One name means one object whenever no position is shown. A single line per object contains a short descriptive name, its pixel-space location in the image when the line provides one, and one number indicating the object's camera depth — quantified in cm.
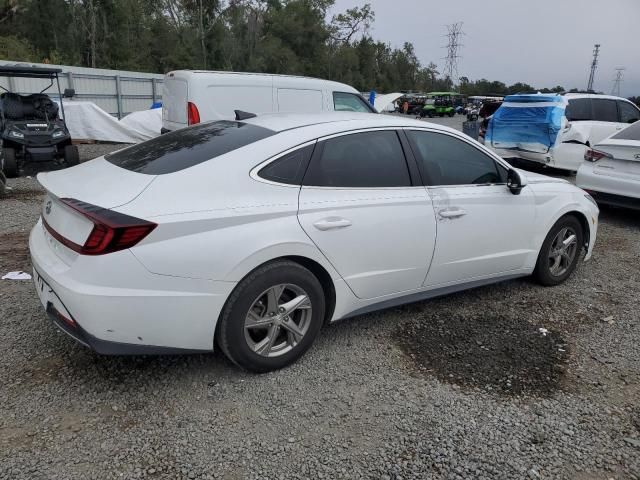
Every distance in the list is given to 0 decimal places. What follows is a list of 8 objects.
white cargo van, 831
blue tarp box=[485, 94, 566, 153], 957
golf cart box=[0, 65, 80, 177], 924
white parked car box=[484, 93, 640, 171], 958
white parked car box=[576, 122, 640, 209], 681
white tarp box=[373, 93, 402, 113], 1762
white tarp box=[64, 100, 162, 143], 1416
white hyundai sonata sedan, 263
